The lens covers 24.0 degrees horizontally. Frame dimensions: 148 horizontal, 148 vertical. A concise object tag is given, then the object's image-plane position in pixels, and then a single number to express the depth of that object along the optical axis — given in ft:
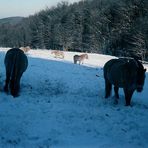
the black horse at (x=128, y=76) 45.73
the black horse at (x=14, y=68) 47.62
